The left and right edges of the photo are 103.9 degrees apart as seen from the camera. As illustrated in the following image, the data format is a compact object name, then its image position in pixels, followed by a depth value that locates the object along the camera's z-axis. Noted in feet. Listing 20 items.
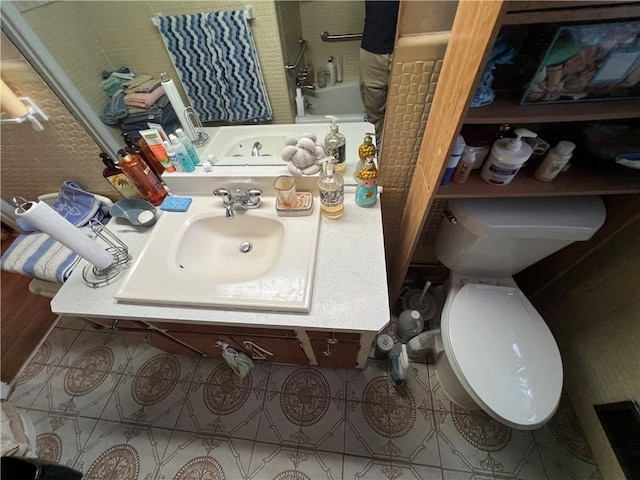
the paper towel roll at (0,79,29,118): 2.34
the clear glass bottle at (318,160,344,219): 2.56
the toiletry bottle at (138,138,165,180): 2.84
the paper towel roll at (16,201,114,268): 1.93
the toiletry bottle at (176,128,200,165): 2.75
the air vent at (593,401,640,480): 2.75
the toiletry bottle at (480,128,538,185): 2.07
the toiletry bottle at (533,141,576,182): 2.06
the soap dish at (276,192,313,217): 2.77
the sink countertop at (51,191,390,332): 2.16
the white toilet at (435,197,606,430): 2.54
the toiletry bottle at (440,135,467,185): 2.06
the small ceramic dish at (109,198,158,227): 2.91
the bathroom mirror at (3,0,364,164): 2.18
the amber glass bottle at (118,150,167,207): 2.76
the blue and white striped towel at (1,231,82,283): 2.83
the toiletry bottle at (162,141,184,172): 2.77
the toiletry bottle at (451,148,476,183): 2.22
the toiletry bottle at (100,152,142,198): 2.85
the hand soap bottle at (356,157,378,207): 2.56
